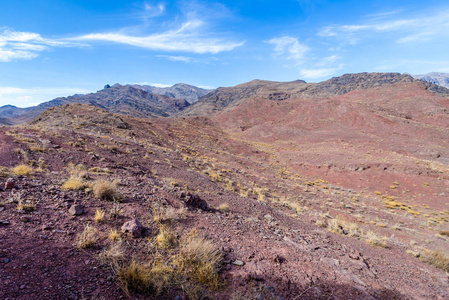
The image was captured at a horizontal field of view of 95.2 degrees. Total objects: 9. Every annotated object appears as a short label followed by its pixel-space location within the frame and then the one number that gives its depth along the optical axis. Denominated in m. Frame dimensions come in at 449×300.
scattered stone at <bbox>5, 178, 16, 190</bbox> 4.56
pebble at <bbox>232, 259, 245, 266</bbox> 3.77
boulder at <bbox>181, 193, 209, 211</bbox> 6.29
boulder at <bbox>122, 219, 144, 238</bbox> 3.86
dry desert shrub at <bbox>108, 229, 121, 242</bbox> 3.61
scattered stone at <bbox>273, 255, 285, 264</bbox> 4.08
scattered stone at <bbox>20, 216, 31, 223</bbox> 3.59
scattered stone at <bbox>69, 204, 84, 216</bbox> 4.09
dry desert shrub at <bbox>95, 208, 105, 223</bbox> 4.04
